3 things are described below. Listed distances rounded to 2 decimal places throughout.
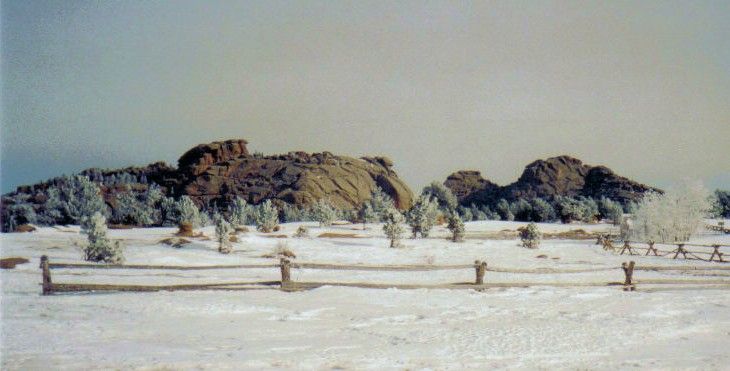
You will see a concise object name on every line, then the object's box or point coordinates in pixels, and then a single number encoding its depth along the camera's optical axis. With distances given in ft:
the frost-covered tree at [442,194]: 326.26
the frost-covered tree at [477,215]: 272.51
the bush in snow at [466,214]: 256.03
